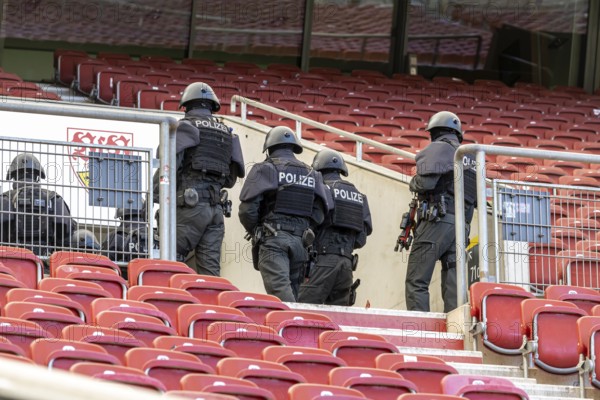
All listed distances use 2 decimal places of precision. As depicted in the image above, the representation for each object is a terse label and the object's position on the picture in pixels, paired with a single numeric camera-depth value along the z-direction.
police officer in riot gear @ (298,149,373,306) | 22.94
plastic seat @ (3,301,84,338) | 14.70
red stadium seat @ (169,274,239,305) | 17.98
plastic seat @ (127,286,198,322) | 16.81
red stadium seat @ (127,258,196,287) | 18.33
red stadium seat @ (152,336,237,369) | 14.53
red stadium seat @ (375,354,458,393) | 15.51
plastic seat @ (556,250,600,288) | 20.98
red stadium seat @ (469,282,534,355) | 18.95
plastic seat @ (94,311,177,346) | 15.12
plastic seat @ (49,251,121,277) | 18.33
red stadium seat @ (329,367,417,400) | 14.33
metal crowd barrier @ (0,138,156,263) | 19.52
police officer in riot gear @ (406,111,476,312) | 22.28
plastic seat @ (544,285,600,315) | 19.53
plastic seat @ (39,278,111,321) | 16.55
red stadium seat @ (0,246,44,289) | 17.47
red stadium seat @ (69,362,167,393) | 12.27
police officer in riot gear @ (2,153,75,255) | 19.42
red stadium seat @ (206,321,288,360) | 15.52
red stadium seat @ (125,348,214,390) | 13.39
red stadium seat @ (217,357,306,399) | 13.84
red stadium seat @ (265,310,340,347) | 16.70
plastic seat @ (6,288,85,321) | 15.55
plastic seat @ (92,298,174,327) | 15.84
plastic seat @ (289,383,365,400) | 13.23
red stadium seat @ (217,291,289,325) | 17.42
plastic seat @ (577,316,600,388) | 17.44
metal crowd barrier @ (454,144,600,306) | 20.58
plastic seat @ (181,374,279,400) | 12.80
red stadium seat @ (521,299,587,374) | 18.20
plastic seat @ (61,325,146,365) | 14.25
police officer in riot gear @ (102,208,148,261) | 20.08
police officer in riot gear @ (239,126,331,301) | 21.42
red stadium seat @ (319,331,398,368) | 16.11
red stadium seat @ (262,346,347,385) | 14.91
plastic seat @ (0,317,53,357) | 13.77
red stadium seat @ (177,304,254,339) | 16.02
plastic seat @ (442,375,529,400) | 14.83
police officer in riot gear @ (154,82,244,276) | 21.89
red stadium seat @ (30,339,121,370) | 12.98
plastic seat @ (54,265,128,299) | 17.53
